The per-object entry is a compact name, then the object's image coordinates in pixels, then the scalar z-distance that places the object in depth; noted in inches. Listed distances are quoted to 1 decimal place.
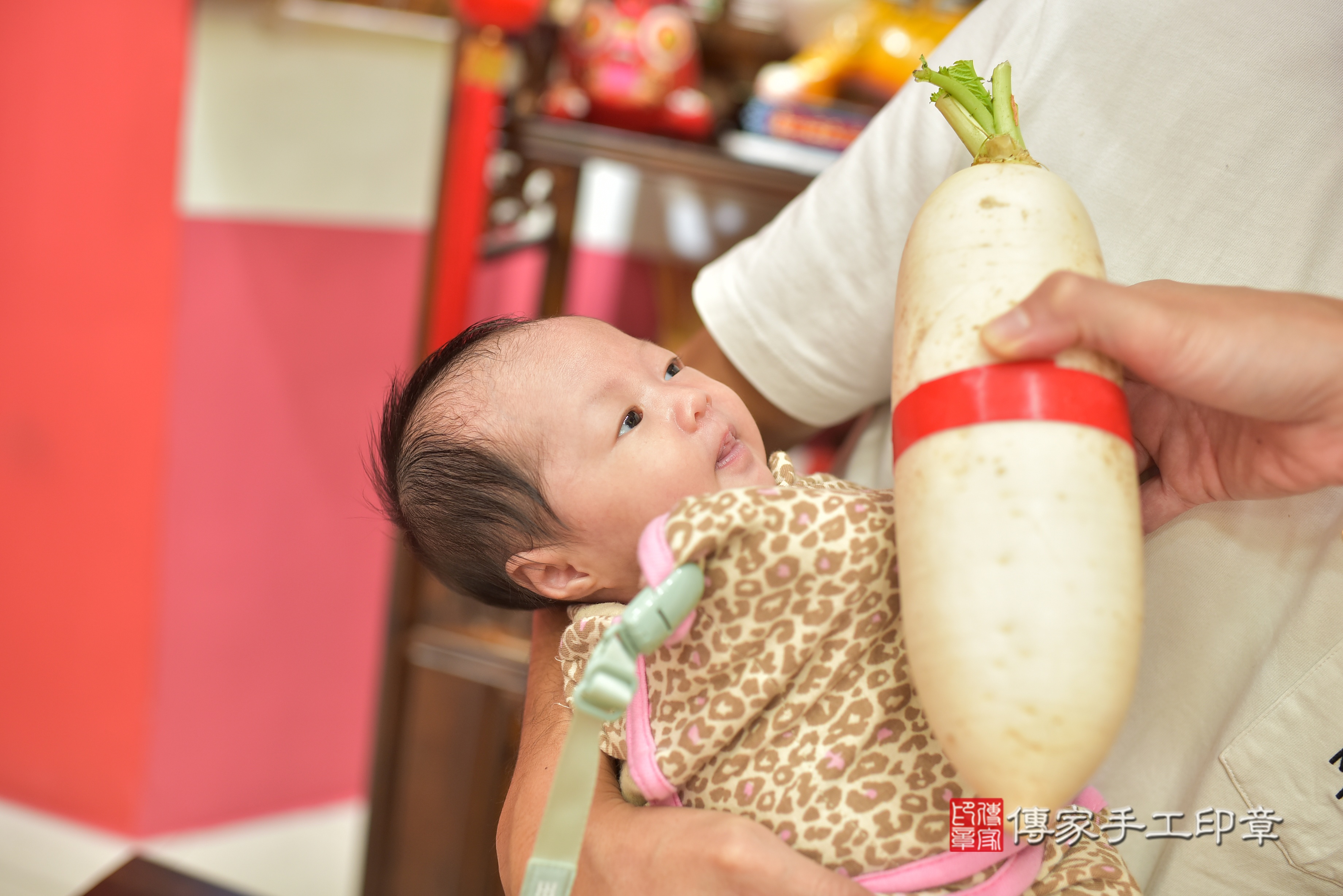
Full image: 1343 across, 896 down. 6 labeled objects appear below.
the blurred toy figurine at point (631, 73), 71.6
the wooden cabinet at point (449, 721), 74.3
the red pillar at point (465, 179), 67.0
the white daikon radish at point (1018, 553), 24.5
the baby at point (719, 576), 29.9
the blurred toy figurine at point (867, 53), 71.2
